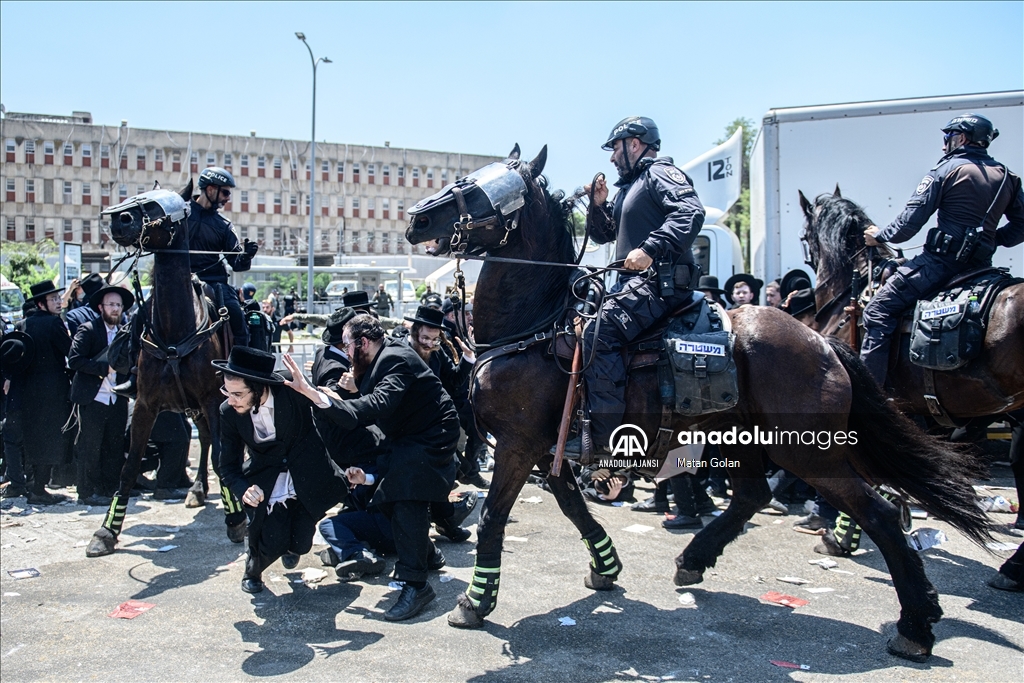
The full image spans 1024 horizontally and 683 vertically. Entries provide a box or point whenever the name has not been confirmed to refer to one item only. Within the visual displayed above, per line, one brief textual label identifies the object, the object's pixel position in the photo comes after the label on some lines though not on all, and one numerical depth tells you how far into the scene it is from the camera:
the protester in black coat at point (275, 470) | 5.29
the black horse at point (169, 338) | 6.59
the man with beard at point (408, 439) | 5.03
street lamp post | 29.85
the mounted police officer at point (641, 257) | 4.46
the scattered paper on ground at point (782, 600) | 5.09
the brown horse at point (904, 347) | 5.07
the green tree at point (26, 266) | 32.27
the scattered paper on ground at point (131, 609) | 5.01
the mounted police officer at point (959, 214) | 5.48
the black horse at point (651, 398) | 4.49
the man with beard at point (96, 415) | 7.96
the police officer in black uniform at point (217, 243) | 7.55
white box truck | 8.94
